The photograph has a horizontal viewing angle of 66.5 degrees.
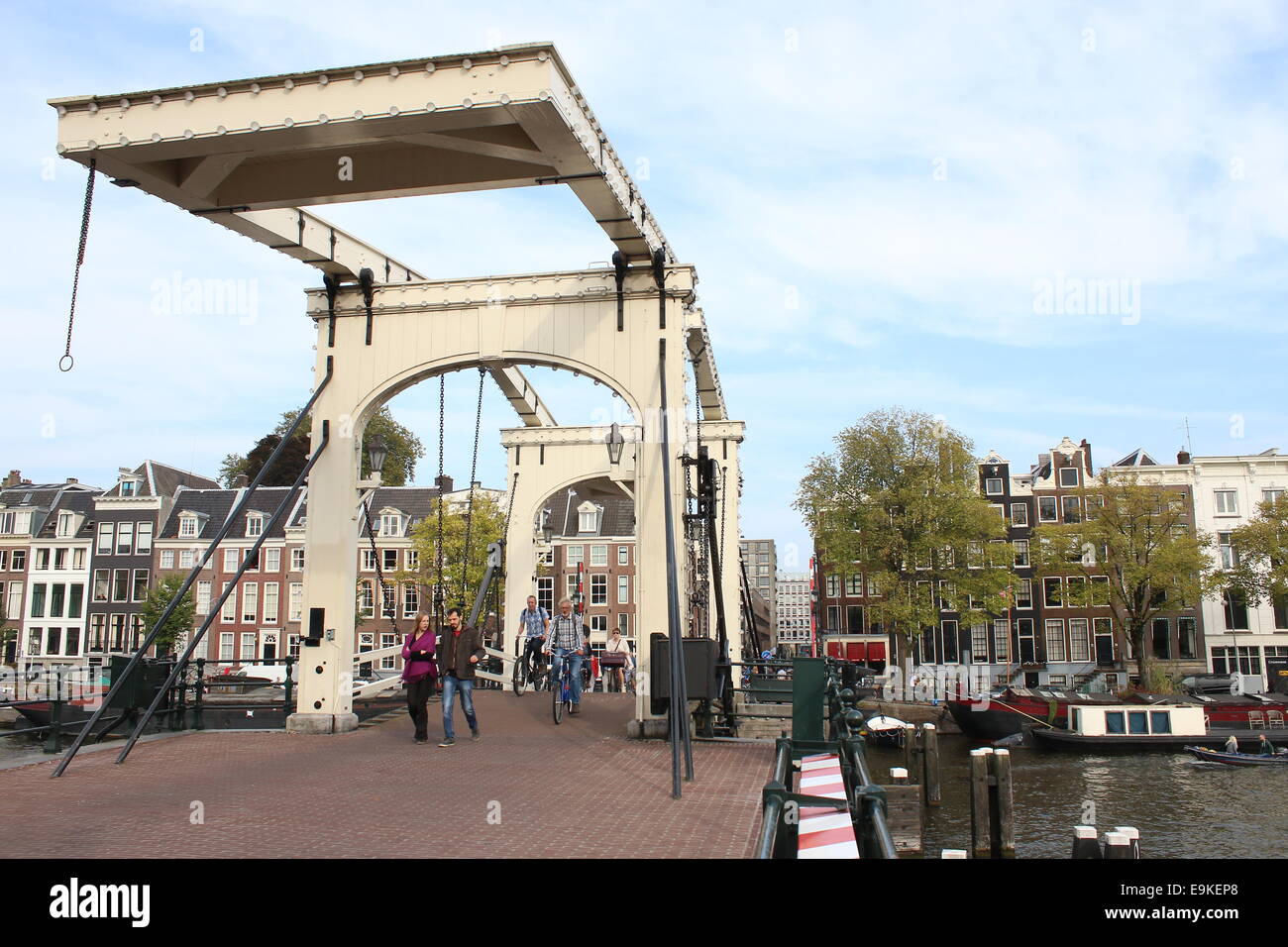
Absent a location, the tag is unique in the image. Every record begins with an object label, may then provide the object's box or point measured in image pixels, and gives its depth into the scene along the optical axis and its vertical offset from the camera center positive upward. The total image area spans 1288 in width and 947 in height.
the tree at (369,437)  53.88 +8.60
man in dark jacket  12.29 -0.68
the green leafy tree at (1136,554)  40.53 +1.80
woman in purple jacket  12.43 -0.88
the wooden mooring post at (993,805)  15.87 -3.39
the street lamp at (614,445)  15.42 +2.44
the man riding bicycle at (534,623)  18.03 -0.41
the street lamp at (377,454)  14.26 +2.15
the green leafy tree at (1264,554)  42.44 +1.80
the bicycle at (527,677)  19.29 -1.60
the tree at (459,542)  37.44 +2.30
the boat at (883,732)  29.22 -4.19
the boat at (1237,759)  26.64 -4.39
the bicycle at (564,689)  14.62 -1.38
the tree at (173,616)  44.62 -0.46
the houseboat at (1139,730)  29.17 -3.99
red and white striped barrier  5.61 -1.41
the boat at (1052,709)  31.73 -3.66
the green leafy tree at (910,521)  39.66 +3.16
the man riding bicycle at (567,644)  15.48 -0.68
